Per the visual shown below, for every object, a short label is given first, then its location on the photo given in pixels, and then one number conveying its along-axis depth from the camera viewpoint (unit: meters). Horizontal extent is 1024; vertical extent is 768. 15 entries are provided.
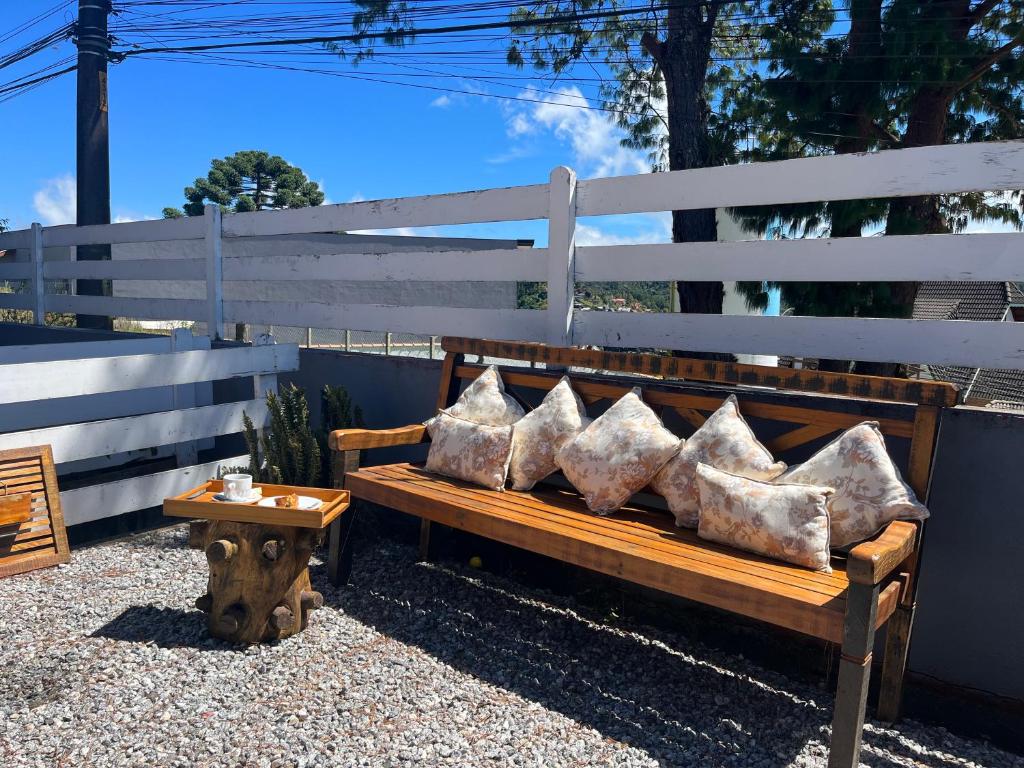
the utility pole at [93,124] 9.64
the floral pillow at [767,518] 2.25
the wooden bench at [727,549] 1.91
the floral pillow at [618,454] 2.74
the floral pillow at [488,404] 3.33
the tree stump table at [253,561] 2.62
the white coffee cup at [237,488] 2.70
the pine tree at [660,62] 6.18
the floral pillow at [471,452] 3.11
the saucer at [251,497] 2.70
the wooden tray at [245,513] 2.61
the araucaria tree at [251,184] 38.75
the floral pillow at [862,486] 2.23
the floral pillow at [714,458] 2.53
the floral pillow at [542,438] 3.08
